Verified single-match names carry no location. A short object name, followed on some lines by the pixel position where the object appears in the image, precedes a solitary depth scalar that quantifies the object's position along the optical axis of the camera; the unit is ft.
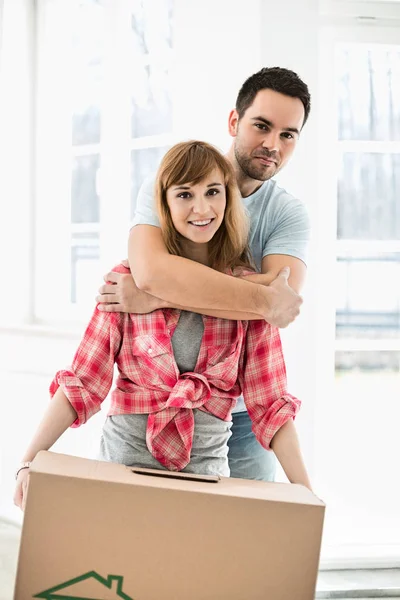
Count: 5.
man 9.82
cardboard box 8.59
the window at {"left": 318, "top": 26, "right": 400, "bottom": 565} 14.15
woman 9.65
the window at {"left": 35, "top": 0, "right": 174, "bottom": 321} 15.24
